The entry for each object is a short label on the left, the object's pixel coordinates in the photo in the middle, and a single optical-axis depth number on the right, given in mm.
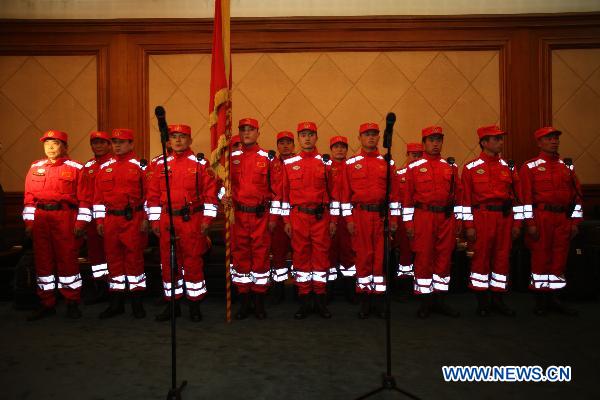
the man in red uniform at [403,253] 5172
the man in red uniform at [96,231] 4793
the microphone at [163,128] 2504
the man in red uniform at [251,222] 4355
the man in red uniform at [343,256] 4959
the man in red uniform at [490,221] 4289
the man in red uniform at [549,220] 4379
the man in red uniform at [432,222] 4301
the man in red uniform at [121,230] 4387
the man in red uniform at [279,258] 4957
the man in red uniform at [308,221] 4383
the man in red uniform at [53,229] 4414
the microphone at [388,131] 2609
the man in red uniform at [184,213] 4219
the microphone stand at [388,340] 2574
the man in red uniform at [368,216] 4328
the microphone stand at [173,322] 2480
